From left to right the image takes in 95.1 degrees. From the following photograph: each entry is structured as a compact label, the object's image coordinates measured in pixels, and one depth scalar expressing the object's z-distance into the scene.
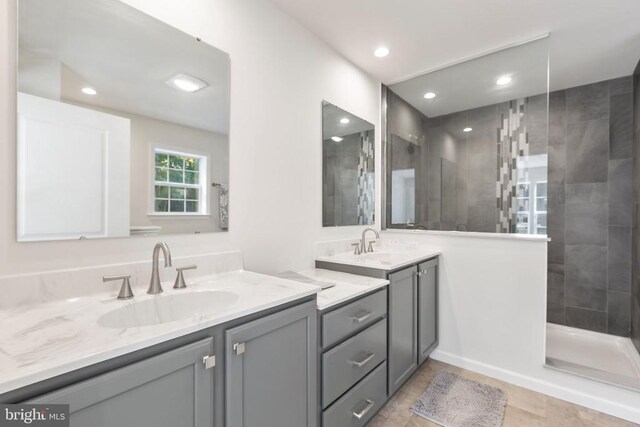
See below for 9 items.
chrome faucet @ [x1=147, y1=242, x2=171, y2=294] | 1.20
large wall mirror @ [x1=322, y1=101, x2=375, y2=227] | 2.26
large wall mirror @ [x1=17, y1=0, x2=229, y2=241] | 1.05
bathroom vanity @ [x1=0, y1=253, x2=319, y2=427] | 0.66
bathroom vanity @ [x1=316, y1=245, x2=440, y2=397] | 1.83
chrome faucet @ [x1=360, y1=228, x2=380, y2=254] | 2.48
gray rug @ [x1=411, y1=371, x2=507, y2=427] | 1.76
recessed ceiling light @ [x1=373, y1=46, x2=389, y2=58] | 2.32
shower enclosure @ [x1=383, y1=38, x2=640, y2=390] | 2.35
